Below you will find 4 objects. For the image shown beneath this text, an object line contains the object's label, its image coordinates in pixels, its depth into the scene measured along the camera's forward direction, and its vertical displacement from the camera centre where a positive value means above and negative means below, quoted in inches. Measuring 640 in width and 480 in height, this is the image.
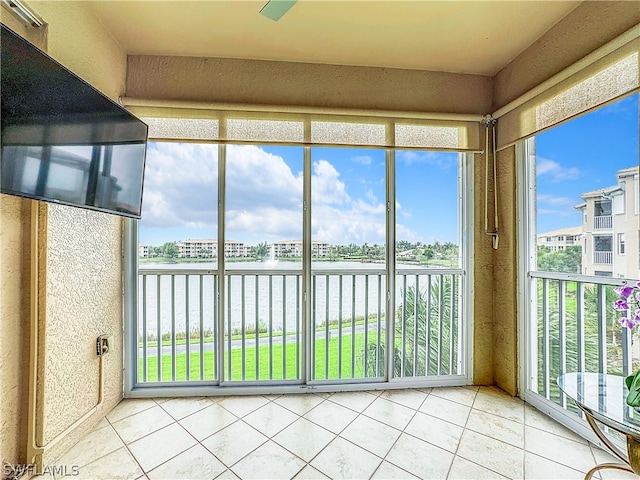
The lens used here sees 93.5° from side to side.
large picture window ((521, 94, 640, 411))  63.2 +0.0
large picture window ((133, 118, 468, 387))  89.9 -6.7
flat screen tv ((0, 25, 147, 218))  43.8 +18.8
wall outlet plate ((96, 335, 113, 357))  74.2 -25.4
